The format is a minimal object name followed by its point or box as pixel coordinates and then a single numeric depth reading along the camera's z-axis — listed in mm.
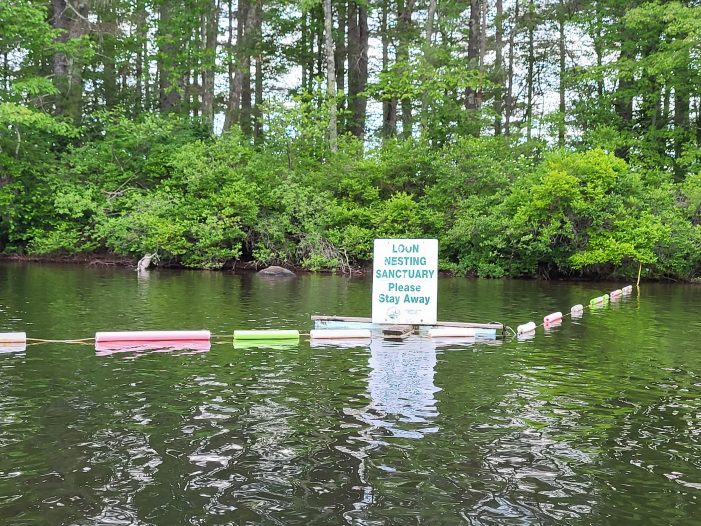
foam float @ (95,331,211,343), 10055
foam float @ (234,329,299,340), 10650
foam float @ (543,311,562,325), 13067
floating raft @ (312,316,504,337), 11515
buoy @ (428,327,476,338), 11367
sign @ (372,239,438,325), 11836
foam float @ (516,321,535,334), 11828
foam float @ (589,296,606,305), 17188
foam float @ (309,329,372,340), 10961
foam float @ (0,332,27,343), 9711
